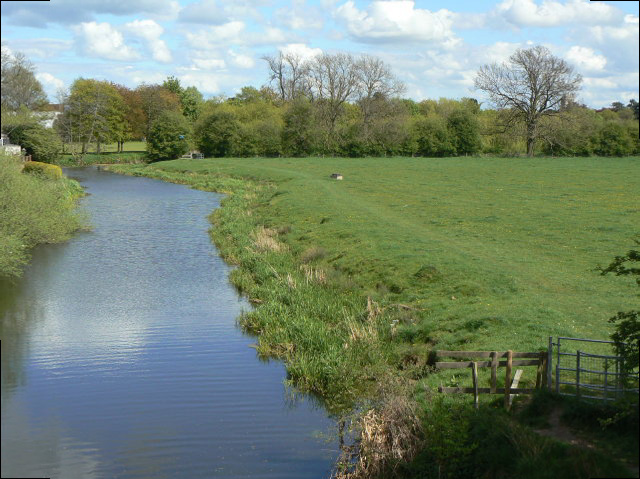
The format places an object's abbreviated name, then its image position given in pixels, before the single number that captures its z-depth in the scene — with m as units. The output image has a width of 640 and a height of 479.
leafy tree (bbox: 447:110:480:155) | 101.75
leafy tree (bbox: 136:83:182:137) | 120.62
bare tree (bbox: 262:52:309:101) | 125.56
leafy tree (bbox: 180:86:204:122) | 137.10
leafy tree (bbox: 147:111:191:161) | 103.44
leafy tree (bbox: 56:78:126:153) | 97.88
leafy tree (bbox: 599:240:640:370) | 11.93
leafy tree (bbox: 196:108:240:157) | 102.50
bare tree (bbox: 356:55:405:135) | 107.25
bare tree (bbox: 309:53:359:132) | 107.50
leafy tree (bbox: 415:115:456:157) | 102.44
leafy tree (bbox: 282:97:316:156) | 101.94
